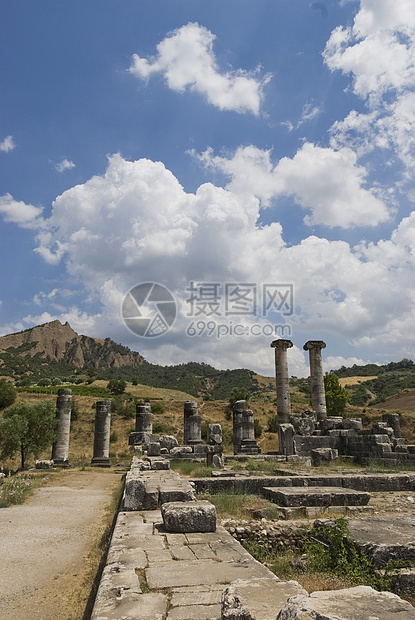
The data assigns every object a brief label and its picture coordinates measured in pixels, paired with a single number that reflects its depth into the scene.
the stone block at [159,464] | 13.37
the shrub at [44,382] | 64.44
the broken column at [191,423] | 24.66
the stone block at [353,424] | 23.02
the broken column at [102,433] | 26.94
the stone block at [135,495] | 7.44
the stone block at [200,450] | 21.05
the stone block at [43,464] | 24.94
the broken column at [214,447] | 18.37
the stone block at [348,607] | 2.27
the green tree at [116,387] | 60.97
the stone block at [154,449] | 19.61
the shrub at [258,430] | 39.65
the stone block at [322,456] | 19.31
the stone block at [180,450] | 20.74
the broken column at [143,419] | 27.52
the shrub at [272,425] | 40.88
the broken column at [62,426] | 27.31
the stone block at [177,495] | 7.27
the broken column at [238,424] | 25.23
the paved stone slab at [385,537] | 5.06
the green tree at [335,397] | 42.78
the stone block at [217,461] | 18.28
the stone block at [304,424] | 23.78
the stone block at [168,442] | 22.50
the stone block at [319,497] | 8.59
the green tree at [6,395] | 45.25
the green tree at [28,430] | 24.08
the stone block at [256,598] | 2.69
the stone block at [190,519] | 5.85
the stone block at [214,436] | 20.31
